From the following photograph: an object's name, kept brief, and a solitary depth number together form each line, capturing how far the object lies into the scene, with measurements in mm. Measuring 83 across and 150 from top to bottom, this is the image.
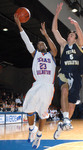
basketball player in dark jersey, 4026
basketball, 4848
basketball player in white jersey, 4512
